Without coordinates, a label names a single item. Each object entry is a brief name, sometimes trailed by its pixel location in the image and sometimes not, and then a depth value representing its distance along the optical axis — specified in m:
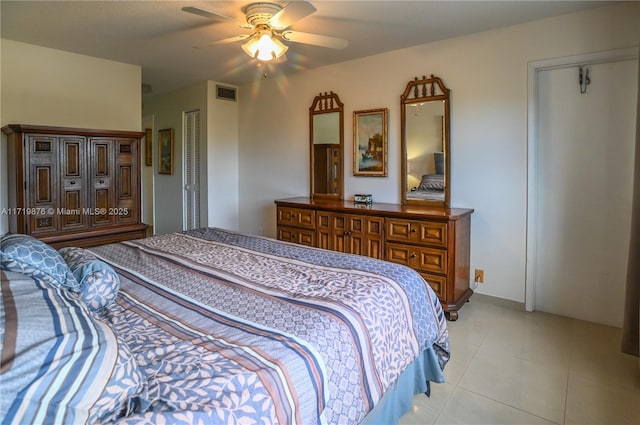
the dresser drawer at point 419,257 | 2.95
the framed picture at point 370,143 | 3.83
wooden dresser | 2.93
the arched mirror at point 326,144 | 4.18
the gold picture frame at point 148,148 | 6.21
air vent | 5.00
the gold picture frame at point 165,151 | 5.64
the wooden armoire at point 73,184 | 3.17
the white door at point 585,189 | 2.74
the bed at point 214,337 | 0.75
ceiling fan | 2.49
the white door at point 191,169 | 5.23
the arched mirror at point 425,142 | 3.42
